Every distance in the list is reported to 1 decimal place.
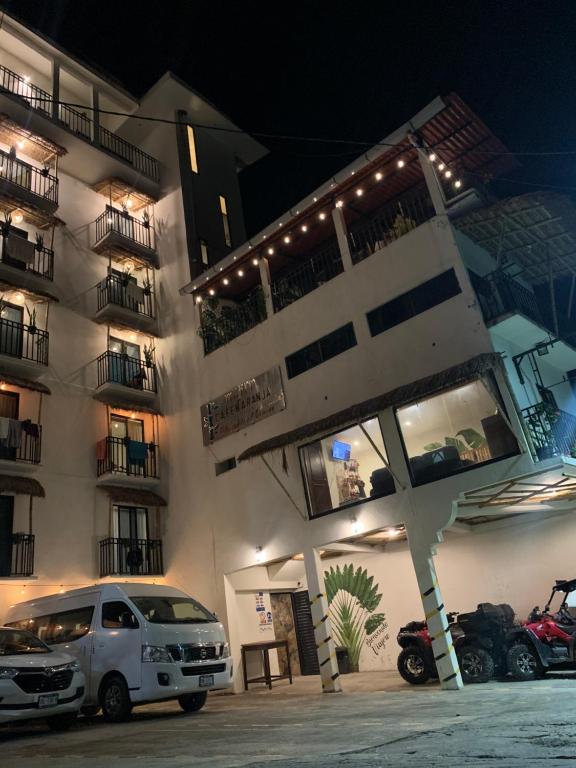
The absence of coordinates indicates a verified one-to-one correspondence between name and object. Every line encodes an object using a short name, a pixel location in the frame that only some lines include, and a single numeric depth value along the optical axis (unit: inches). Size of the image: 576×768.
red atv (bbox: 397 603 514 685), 437.7
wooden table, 557.3
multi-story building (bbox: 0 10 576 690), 486.6
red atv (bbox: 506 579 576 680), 405.4
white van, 363.6
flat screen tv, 551.2
